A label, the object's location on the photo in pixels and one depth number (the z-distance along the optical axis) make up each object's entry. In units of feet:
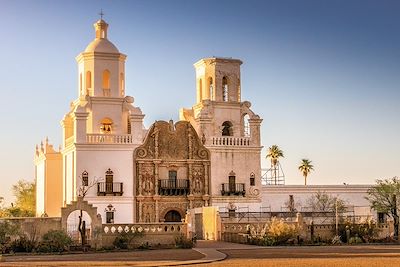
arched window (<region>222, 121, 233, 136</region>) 240.32
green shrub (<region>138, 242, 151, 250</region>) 161.66
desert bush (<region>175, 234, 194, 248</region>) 161.89
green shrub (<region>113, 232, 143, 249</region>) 163.80
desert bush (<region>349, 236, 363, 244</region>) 177.17
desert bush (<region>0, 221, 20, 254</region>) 149.83
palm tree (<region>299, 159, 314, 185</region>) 280.72
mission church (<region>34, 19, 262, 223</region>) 220.64
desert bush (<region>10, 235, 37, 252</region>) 150.14
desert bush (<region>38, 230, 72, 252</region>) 148.73
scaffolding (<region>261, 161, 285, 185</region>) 245.24
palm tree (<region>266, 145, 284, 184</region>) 281.33
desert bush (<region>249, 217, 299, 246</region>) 167.73
